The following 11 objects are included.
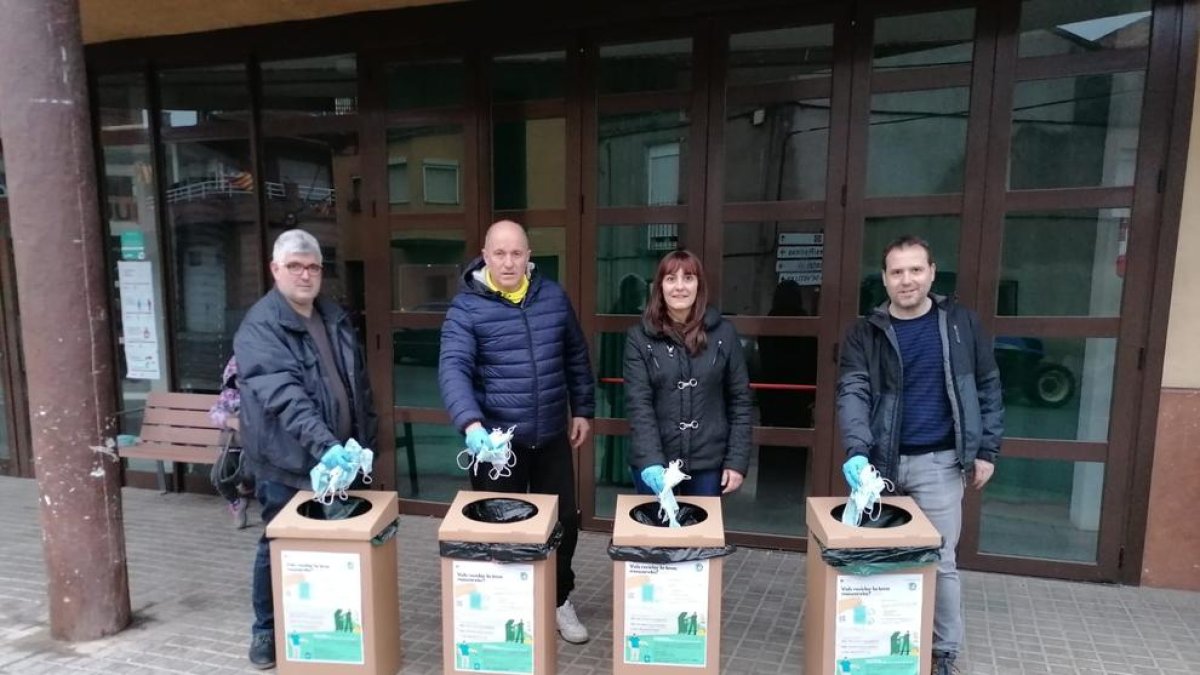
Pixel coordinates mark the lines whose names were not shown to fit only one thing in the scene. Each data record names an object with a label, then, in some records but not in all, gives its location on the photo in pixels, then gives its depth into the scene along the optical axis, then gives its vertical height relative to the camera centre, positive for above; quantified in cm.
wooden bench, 437 -113
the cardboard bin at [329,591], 225 -110
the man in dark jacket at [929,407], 231 -48
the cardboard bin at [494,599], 217 -108
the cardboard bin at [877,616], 210 -107
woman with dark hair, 251 -45
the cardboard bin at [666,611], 211 -107
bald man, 251 -39
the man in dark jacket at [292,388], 237 -46
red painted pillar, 259 -21
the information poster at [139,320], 468 -44
